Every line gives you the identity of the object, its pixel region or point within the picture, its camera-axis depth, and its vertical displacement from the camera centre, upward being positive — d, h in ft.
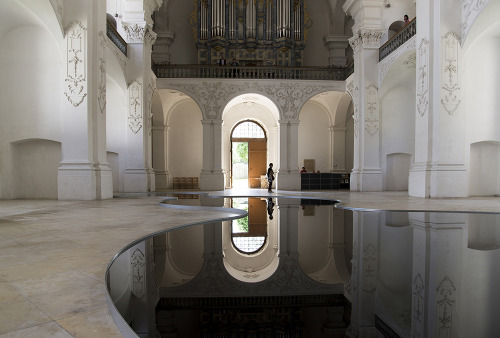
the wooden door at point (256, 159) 71.92 +0.55
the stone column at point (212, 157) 57.16 +0.78
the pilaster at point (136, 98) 46.68 +9.15
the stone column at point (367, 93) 49.44 +10.52
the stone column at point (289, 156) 57.77 +0.80
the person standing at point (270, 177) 51.28 -2.43
